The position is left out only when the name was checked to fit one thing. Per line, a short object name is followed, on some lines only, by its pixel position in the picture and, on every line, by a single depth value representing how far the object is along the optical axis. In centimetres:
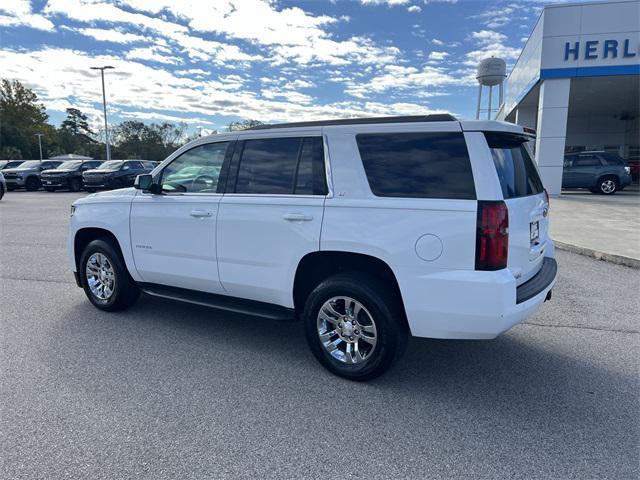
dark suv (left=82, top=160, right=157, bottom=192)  2155
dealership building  1596
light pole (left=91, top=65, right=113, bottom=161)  3566
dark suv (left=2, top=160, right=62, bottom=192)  2547
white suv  301
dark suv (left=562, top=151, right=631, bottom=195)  1908
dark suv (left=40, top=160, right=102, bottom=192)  2412
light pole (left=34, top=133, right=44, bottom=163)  6746
